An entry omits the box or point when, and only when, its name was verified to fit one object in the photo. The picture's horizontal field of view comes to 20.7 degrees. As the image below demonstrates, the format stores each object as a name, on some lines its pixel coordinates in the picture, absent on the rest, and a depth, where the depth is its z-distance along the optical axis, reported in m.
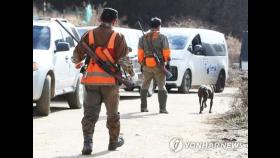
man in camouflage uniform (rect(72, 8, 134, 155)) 9.99
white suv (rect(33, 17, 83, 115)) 14.04
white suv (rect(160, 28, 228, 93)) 22.30
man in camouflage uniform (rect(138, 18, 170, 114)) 15.26
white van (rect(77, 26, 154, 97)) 19.73
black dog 15.94
